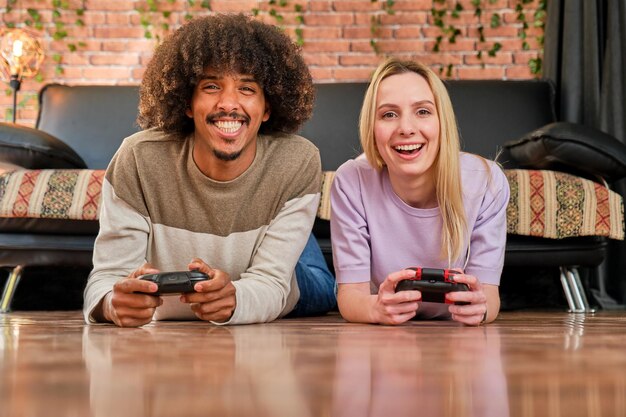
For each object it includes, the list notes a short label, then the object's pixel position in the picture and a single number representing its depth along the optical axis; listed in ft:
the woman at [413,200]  5.82
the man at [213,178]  5.77
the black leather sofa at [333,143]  8.84
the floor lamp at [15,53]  13.51
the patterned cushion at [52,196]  8.70
